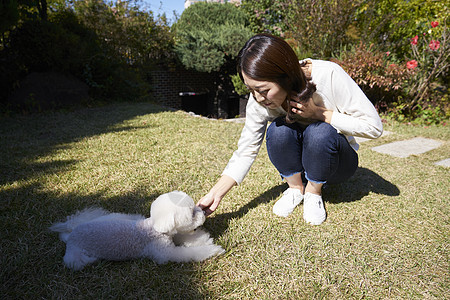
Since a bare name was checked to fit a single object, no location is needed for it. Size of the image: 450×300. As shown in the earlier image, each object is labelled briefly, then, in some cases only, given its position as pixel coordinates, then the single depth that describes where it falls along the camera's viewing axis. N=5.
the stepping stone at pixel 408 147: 3.32
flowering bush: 4.82
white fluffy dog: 1.23
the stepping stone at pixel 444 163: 2.83
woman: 1.33
